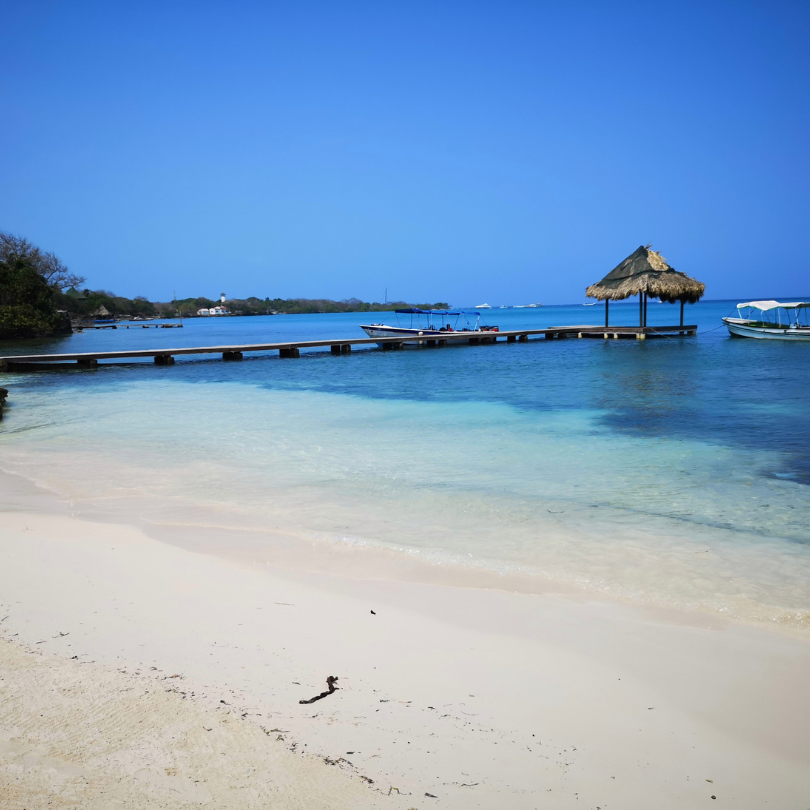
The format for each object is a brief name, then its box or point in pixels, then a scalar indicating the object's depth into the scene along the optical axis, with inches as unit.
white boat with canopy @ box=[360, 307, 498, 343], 1408.7
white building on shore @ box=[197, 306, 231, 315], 6343.5
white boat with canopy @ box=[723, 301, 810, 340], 1218.9
